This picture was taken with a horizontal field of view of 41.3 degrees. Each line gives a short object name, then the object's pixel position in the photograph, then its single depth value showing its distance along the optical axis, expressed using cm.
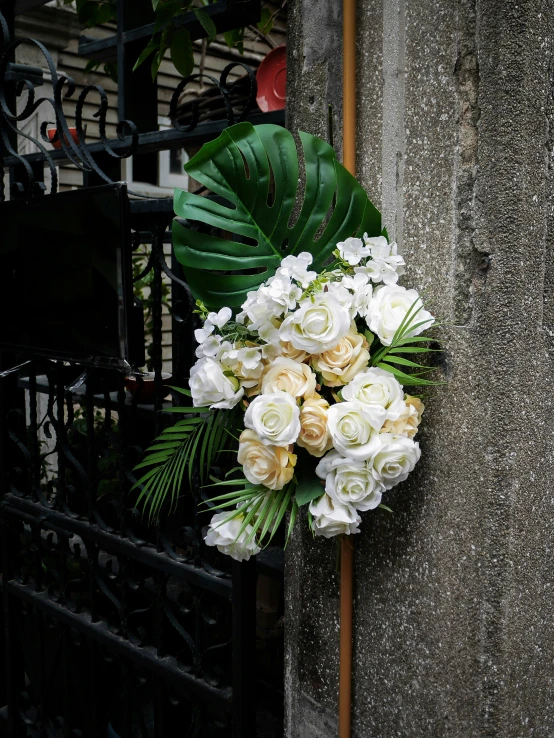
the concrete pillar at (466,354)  131
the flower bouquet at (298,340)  127
